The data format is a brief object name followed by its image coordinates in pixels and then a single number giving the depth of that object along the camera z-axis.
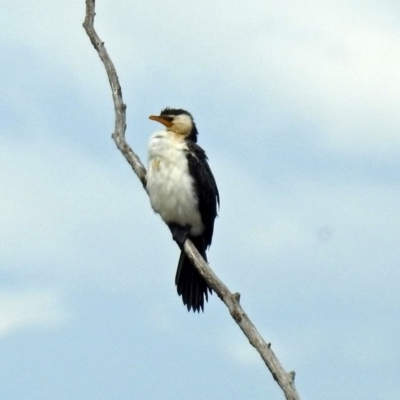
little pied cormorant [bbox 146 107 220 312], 20.58
